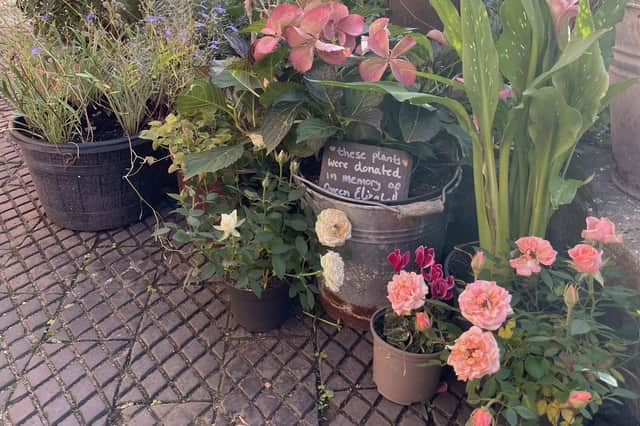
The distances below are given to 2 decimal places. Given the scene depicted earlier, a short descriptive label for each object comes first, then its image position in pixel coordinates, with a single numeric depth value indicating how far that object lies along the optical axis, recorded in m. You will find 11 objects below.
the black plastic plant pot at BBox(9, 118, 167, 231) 2.21
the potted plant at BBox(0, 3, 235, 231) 2.20
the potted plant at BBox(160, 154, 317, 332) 1.64
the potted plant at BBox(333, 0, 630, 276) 1.22
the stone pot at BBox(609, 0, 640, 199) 1.50
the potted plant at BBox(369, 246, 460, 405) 1.38
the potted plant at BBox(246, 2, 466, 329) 1.44
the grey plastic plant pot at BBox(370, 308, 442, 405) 1.49
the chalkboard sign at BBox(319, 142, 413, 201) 1.63
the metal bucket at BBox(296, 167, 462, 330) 1.58
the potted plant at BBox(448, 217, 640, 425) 1.19
